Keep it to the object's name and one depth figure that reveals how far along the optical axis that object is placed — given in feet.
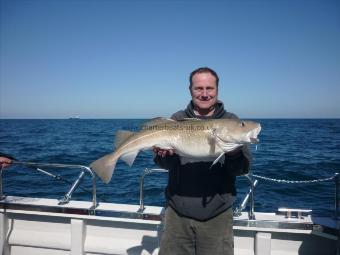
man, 10.27
